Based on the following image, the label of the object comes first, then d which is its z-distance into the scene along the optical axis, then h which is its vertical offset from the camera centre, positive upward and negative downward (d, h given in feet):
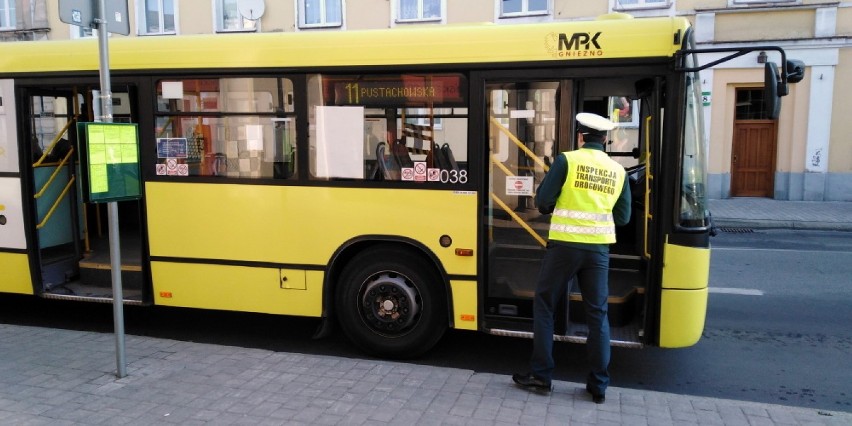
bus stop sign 14.52 +2.96
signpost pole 15.51 -2.07
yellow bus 16.34 -0.59
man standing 14.84 -1.89
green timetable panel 15.08 -0.36
